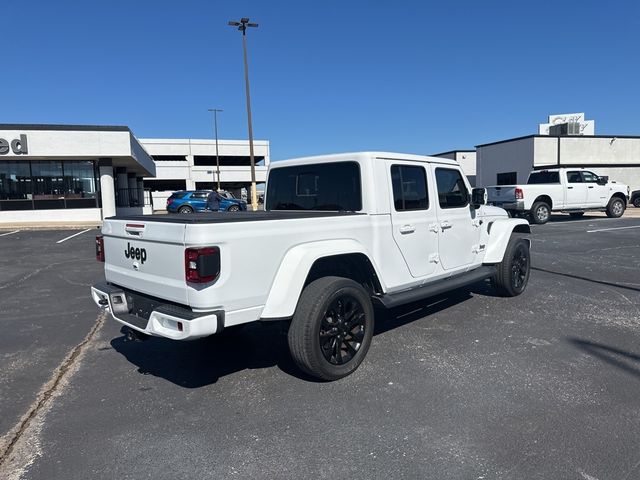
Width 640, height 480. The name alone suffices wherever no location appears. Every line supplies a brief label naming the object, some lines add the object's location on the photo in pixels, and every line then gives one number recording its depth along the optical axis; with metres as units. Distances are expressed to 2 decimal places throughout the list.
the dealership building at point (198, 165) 60.50
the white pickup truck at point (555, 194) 17.11
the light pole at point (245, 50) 22.73
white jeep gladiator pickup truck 3.23
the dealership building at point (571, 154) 30.30
